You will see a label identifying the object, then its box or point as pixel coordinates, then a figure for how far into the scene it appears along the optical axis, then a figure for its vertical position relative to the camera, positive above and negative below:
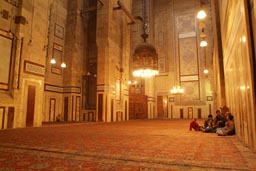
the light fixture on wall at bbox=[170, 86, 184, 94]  14.05 +1.13
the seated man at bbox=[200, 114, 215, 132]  5.37 -0.55
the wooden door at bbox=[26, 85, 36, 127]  6.38 -0.02
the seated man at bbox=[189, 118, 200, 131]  5.79 -0.57
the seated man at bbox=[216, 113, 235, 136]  4.68 -0.53
